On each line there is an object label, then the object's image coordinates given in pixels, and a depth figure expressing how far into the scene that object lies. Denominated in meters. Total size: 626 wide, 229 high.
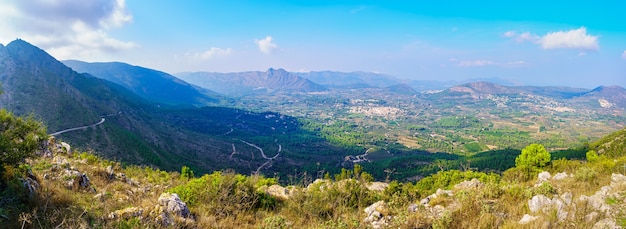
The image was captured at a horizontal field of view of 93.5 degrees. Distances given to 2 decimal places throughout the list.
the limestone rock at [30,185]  6.81
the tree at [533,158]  23.47
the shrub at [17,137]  7.02
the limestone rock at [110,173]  12.35
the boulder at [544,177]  12.91
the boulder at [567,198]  6.61
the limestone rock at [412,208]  7.60
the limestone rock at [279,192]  12.08
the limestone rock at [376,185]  16.70
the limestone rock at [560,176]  12.39
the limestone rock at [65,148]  15.70
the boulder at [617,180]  8.00
